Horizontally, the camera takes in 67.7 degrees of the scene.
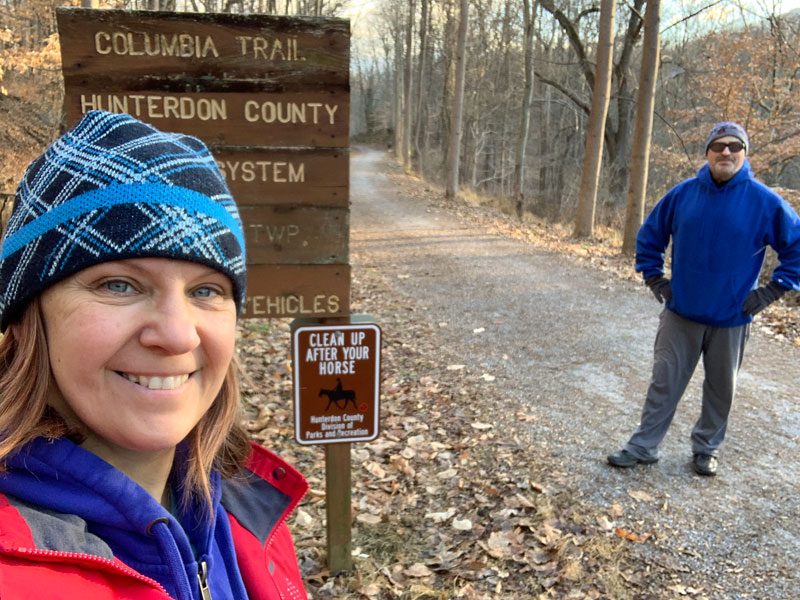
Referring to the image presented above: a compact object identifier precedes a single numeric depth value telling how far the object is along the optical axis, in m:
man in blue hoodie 4.11
